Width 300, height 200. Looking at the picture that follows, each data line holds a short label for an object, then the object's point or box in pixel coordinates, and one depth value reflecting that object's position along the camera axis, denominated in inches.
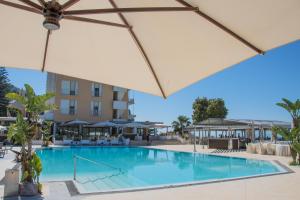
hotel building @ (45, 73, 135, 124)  1047.0
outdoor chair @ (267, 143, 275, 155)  529.5
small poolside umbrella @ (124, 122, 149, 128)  983.2
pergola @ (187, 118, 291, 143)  643.5
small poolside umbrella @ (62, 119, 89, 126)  963.2
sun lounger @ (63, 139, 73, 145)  816.0
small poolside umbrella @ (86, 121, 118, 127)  958.0
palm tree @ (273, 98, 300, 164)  384.2
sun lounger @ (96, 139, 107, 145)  838.7
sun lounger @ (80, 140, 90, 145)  826.6
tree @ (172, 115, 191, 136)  1495.9
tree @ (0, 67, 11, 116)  1254.4
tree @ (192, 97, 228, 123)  1334.5
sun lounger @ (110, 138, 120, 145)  847.5
